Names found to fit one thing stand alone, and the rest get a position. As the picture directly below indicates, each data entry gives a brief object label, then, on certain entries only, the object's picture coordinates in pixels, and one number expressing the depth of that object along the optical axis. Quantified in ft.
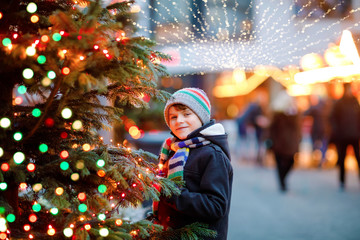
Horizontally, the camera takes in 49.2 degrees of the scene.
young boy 7.19
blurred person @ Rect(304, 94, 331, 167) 37.66
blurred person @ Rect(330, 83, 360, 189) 27.43
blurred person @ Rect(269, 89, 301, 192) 27.14
